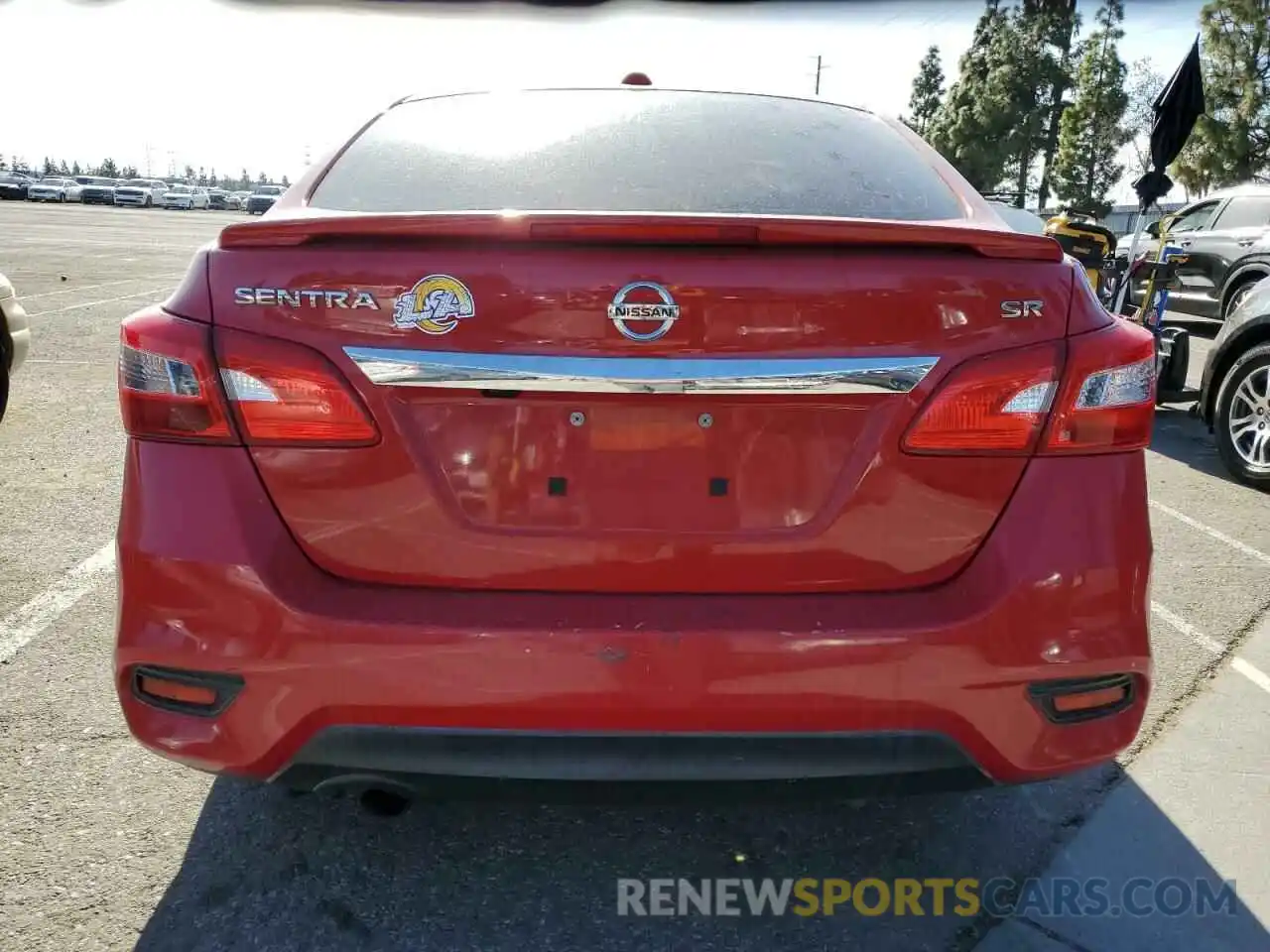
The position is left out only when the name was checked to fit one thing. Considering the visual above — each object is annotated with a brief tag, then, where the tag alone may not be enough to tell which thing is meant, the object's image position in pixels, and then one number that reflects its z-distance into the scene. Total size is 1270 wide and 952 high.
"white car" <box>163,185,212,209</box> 73.19
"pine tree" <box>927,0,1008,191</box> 53.50
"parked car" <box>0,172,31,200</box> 64.25
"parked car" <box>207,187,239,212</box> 77.69
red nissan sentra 1.69
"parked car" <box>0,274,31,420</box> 5.71
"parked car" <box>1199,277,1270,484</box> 5.72
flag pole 7.64
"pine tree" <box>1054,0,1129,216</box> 49.09
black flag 9.00
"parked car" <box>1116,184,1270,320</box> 11.44
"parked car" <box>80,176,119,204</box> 69.81
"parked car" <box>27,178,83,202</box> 65.81
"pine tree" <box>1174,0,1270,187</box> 37.03
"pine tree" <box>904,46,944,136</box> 64.81
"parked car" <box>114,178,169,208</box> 70.94
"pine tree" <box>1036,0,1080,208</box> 50.25
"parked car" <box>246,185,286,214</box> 51.44
